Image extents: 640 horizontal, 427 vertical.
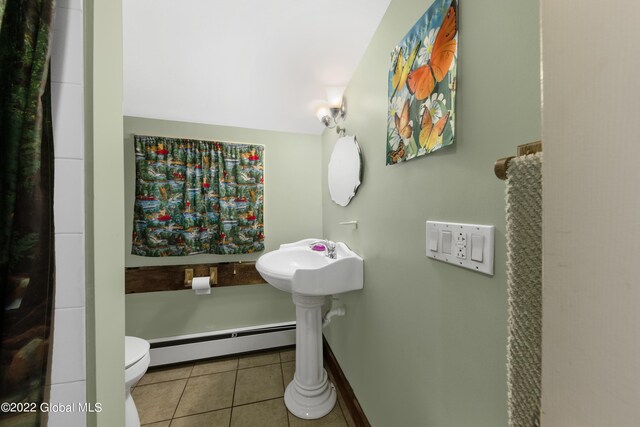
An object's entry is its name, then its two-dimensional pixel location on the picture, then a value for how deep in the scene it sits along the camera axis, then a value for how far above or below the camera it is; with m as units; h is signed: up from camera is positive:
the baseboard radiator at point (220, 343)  1.78 -1.08
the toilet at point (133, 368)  1.15 -0.82
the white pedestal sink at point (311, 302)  1.17 -0.55
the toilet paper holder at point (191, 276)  1.83 -0.53
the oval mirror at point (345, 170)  1.30 +0.27
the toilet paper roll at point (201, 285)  1.77 -0.58
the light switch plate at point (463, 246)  0.54 -0.09
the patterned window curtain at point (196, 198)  1.77 +0.12
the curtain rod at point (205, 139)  1.77 +0.61
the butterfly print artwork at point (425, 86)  0.63 +0.41
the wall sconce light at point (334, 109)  1.47 +0.69
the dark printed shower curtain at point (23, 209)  0.48 +0.01
